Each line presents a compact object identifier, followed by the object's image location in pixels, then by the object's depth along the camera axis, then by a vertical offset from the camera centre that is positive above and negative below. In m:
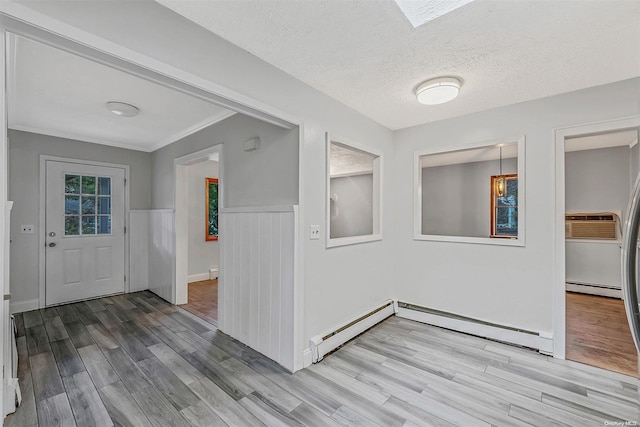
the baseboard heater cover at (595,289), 4.12 -1.18
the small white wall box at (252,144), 2.61 +0.65
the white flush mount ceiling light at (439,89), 2.19 +0.99
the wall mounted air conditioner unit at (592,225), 4.28 -0.20
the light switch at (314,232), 2.35 -0.16
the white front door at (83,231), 3.77 -0.25
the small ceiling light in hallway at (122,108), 2.79 +1.08
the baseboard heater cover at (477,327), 2.51 -1.16
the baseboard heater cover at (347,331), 2.36 -1.14
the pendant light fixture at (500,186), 5.15 +0.52
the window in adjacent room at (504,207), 5.30 +0.12
